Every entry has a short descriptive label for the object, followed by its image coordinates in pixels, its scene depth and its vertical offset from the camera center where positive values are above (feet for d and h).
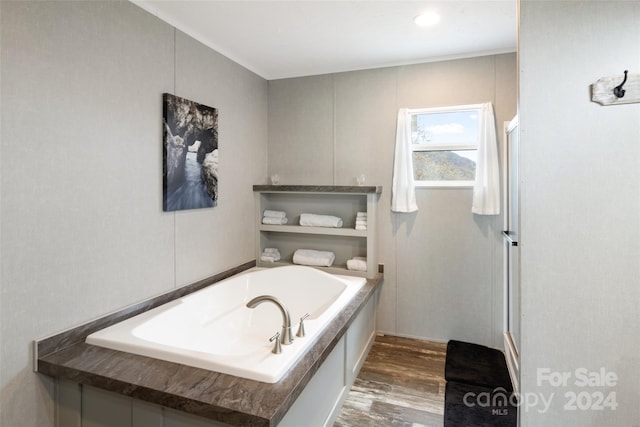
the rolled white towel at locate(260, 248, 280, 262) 11.47 -1.55
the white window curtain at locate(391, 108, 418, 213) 10.28 +1.26
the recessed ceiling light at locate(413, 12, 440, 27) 7.52 +4.22
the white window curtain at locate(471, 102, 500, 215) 9.38 +1.11
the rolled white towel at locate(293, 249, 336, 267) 10.94 -1.58
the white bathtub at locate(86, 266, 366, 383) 5.19 -2.28
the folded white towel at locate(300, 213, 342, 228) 10.83 -0.37
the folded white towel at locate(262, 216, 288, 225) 11.51 -0.38
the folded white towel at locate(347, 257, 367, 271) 10.46 -1.71
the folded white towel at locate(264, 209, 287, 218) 11.56 -0.18
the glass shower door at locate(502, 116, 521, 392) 8.54 -0.97
